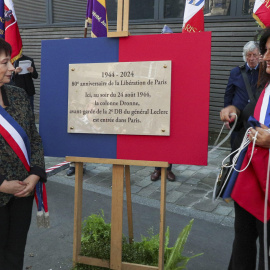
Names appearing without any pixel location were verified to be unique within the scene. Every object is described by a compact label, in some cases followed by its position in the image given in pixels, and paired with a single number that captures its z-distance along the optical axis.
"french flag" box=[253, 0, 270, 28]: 3.02
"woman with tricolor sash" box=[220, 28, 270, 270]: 1.84
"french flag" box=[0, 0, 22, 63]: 3.85
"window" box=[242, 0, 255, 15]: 7.39
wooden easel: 2.38
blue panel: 2.36
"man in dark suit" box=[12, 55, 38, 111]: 6.88
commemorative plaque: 2.23
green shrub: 2.73
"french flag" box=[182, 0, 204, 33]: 5.35
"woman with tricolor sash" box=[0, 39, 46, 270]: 2.08
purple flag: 4.55
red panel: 2.14
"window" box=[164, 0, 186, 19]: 8.18
